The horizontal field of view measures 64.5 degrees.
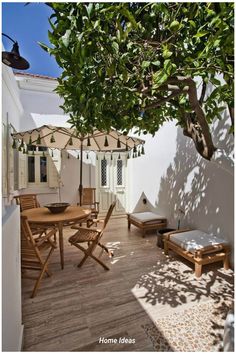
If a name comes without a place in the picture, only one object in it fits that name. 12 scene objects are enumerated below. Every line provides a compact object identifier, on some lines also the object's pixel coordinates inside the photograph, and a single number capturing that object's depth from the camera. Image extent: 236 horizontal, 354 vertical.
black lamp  2.08
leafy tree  1.21
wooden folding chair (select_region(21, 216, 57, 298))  2.42
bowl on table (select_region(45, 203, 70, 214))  3.57
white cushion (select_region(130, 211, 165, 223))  4.67
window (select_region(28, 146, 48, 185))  5.94
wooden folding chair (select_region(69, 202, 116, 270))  3.10
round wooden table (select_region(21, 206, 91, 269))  3.07
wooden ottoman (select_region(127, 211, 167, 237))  4.59
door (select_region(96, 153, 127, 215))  6.89
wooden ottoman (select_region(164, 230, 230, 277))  2.88
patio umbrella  3.56
